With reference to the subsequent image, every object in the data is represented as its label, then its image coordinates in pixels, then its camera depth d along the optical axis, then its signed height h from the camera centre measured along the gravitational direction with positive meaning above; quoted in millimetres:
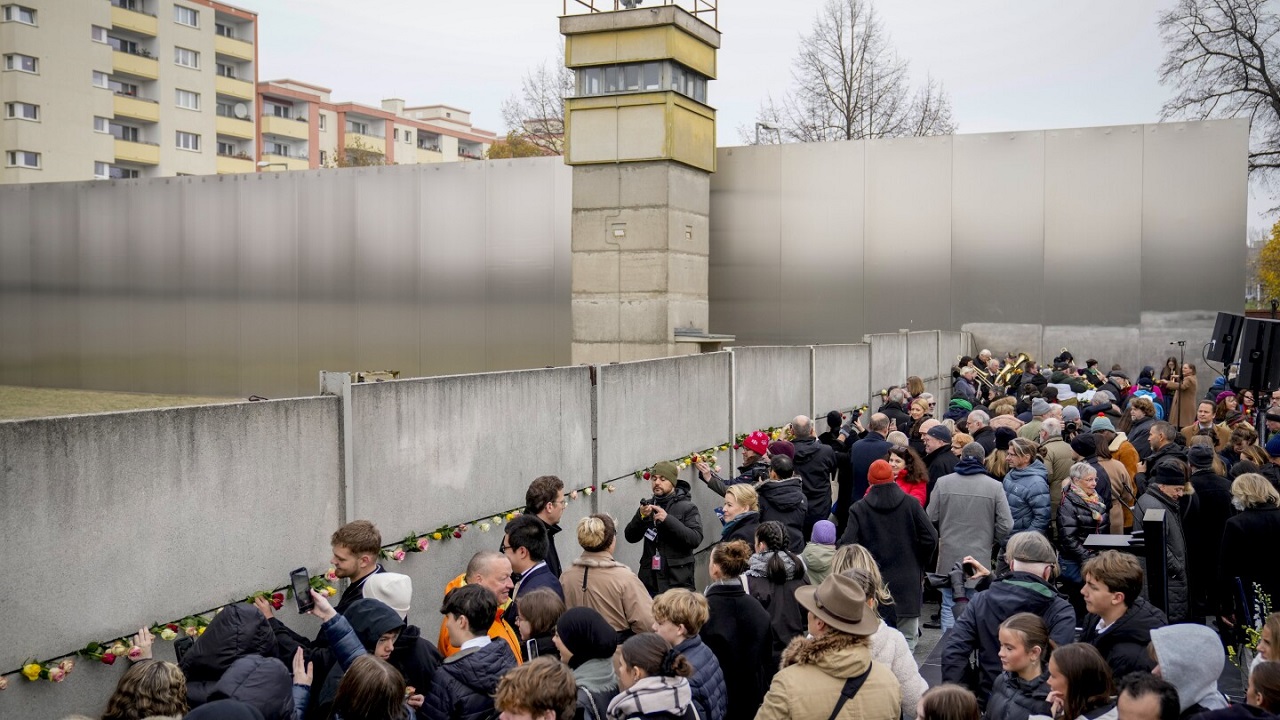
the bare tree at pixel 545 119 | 49781 +9789
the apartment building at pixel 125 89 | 54188 +13139
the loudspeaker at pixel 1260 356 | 11680 -397
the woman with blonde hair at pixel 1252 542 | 7165 -1486
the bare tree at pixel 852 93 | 40062 +8587
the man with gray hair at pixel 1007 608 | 5520 -1482
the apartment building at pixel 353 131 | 81312 +17189
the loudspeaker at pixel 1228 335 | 15086 -204
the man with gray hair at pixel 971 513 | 8453 -1525
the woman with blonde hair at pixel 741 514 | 7367 -1334
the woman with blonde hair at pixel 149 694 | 3957 -1391
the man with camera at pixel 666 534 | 7777 -1570
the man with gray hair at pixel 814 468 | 10016 -1379
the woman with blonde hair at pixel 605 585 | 6008 -1498
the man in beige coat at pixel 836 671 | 4352 -1459
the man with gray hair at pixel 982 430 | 10516 -1093
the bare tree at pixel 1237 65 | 34344 +8256
